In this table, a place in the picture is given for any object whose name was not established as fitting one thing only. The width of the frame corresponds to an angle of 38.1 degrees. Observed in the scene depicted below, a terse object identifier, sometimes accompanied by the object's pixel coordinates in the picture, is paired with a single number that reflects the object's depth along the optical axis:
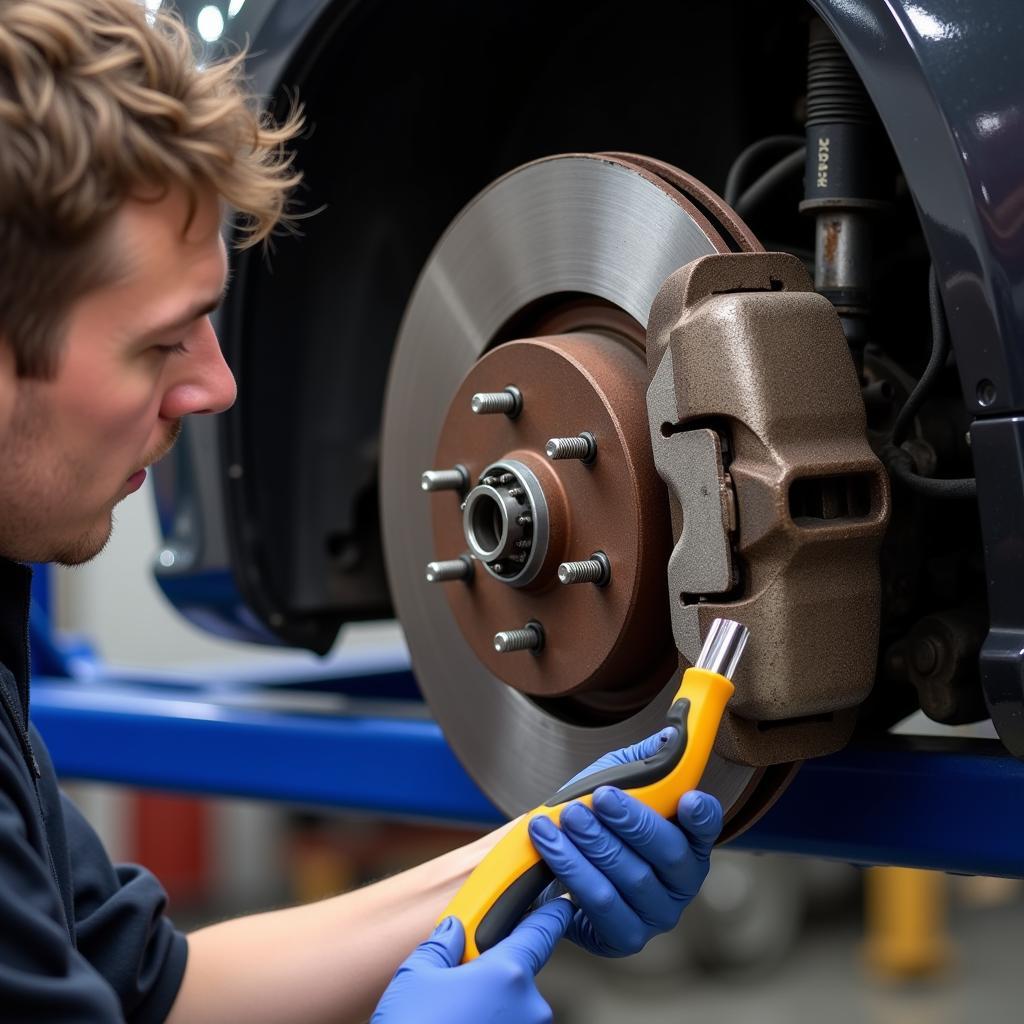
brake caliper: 0.74
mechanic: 0.65
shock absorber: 0.87
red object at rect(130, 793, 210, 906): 3.58
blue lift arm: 0.86
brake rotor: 0.84
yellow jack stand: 3.21
